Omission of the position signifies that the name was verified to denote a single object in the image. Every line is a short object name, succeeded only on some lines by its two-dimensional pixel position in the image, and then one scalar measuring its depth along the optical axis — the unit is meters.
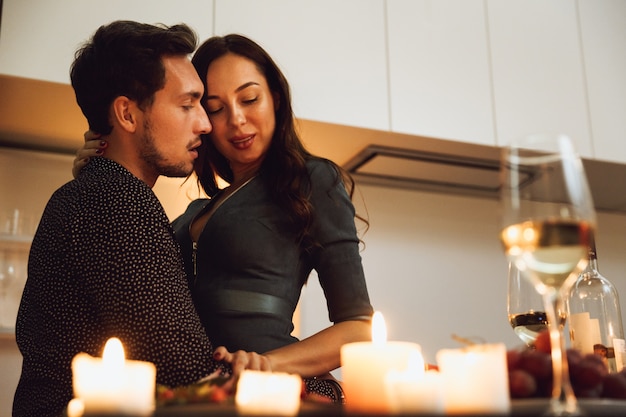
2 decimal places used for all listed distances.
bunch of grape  0.68
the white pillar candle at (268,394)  0.53
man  0.95
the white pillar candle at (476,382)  0.57
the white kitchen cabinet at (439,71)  2.40
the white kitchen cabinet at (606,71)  2.66
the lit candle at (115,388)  0.53
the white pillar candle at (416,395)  0.52
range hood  2.12
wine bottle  1.50
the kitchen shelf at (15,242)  2.28
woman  1.29
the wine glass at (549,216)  0.59
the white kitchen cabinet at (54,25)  1.99
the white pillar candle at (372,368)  0.64
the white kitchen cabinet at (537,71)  2.55
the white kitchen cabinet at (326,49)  2.26
